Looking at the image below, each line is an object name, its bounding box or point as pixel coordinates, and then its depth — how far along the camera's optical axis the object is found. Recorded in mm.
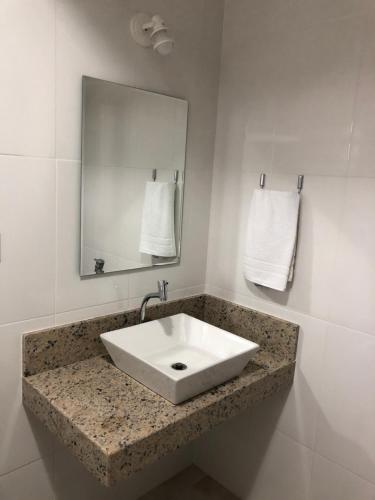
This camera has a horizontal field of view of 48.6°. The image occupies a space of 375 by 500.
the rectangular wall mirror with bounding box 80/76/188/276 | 1489
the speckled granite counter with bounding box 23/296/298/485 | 1131
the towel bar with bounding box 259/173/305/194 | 1599
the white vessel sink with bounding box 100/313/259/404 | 1311
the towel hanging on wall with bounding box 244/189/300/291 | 1616
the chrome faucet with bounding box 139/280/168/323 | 1624
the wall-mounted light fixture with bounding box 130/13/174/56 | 1485
